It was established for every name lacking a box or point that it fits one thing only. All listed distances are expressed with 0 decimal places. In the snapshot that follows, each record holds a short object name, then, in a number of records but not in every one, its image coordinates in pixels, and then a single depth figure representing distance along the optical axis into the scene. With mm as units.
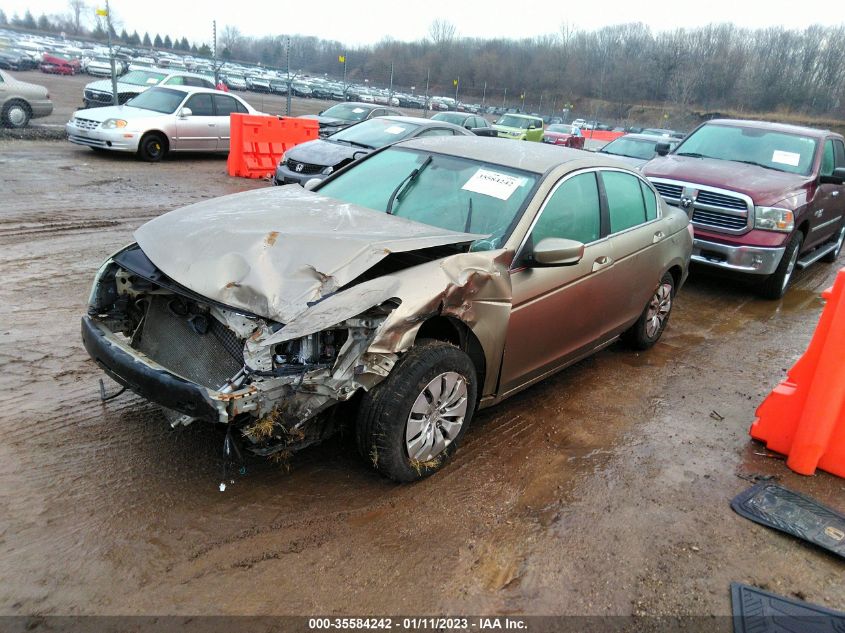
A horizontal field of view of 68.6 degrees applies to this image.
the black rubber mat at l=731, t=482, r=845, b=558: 3408
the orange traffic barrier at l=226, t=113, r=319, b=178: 12586
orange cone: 3799
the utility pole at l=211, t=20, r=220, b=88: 19891
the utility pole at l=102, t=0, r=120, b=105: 14781
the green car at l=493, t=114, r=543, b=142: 23203
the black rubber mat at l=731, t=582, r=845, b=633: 2803
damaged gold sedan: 2979
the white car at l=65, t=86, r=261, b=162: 12477
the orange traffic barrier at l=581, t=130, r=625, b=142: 33369
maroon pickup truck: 7332
